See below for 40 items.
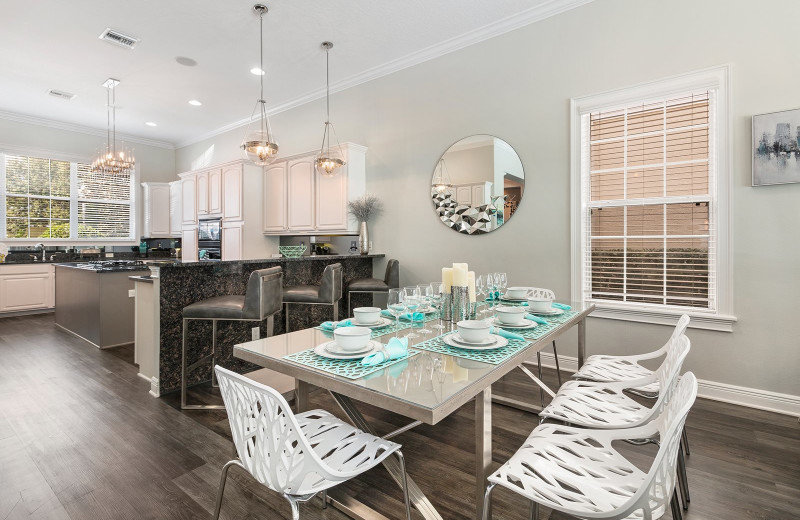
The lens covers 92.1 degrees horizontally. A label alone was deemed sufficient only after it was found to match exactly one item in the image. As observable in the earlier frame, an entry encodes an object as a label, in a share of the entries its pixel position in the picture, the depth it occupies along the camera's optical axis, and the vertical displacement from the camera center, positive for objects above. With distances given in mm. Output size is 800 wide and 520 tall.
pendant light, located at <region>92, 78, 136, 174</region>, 5242 +1343
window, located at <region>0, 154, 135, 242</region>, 6422 +1018
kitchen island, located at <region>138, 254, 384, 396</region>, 3035 -470
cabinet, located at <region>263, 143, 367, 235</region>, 4883 +871
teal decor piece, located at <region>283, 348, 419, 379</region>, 1284 -375
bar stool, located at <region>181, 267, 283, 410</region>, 2678 -342
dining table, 1117 -384
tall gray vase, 4801 +230
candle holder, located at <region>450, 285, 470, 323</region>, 1918 -225
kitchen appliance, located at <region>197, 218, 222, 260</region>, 6043 +344
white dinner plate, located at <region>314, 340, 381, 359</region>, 1421 -353
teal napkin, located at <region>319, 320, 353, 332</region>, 1845 -323
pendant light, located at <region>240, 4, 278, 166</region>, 3715 +1093
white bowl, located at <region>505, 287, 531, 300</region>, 2576 -231
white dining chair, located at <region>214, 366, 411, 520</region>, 1058 -580
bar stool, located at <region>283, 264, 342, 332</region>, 3305 -298
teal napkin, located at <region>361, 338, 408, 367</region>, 1346 -344
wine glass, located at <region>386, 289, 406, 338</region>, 1741 -213
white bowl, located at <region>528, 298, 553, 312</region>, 2175 -263
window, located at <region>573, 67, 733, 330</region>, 2887 +464
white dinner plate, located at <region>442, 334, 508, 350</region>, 1511 -341
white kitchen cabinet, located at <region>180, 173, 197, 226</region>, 6598 +1031
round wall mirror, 3787 +766
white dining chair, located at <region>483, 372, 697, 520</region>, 972 -667
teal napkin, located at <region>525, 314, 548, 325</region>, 1954 -310
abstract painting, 2574 +752
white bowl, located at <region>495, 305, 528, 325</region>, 1841 -272
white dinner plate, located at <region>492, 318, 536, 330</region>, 1831 -318
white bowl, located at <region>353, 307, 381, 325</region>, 1880 -279
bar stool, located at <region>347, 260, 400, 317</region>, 4125 -277
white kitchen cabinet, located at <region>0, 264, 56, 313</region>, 5969 -469
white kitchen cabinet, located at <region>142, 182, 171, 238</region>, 7621 +993
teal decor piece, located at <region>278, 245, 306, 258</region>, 4809 +94
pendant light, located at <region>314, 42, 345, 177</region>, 4387 +1119
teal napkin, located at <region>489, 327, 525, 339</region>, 1688 -333
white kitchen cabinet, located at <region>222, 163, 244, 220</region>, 5660 +1003
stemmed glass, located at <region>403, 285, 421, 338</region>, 1785 -198
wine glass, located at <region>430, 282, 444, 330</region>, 2047 -217
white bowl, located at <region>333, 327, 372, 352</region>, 1430 -302
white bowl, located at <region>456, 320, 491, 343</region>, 1534 -290
